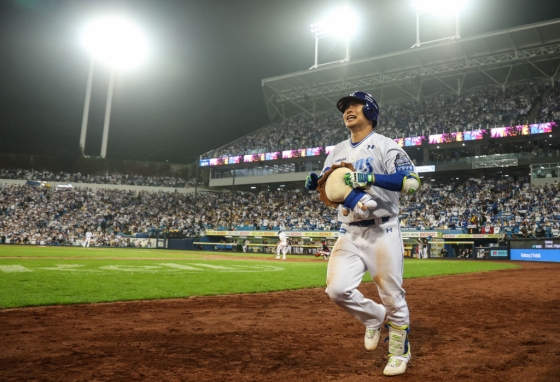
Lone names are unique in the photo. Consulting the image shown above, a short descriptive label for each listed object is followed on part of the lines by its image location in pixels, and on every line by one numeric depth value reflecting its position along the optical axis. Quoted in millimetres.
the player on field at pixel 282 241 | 24033
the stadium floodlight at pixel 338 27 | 44688
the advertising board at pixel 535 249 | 25406
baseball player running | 3475
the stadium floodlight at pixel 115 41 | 43094
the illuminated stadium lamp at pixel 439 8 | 40250
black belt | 3734
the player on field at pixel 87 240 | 35247
